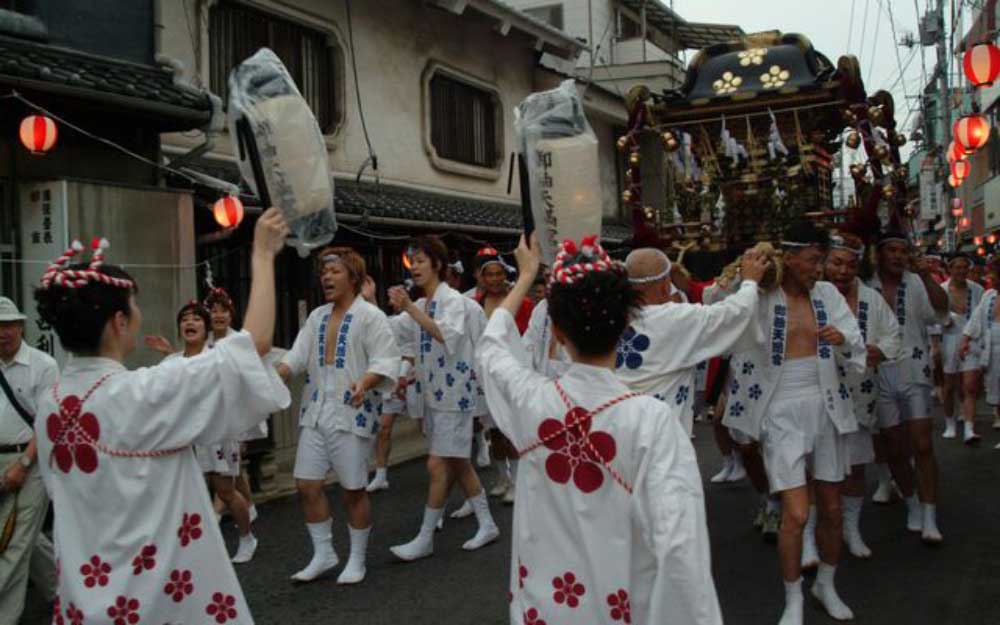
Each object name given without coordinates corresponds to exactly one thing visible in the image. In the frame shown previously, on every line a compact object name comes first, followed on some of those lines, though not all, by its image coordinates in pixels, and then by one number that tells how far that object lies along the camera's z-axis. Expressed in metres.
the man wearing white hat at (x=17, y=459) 5.10
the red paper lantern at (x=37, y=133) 6.75
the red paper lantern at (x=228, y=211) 8.29
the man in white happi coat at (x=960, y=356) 10.27
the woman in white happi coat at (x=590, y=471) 2.54
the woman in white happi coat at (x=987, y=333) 9.85
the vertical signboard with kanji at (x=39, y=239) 7.27
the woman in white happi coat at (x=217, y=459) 6.45
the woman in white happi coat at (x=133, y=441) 2.80
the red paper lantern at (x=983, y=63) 10.02
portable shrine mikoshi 6.97
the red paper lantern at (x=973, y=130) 13.25
